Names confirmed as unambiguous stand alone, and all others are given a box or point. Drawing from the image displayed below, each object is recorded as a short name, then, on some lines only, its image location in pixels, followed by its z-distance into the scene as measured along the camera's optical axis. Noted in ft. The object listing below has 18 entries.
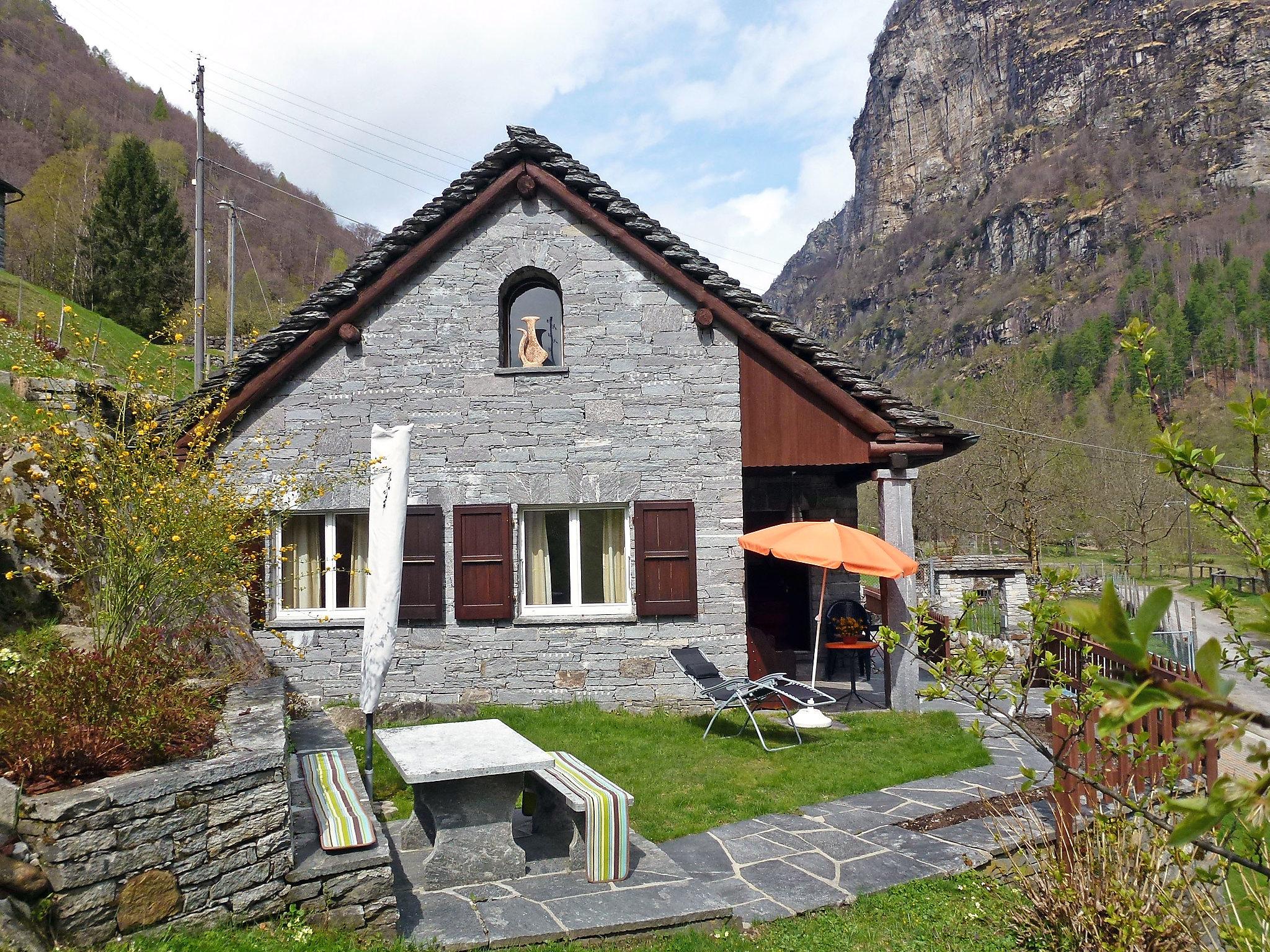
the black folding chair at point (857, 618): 34.73
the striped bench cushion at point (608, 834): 16.17
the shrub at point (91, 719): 13.03
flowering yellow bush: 17.54
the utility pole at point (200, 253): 46.42
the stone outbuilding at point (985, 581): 46.26
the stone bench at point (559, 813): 16.92
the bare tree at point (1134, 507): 99.50
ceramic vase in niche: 33.04
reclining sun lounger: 27.14
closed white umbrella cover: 20.74
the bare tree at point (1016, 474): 78.74
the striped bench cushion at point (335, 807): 14.33
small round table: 32.50
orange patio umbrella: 27.66
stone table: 16.24
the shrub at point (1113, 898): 11.83
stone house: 31.32
